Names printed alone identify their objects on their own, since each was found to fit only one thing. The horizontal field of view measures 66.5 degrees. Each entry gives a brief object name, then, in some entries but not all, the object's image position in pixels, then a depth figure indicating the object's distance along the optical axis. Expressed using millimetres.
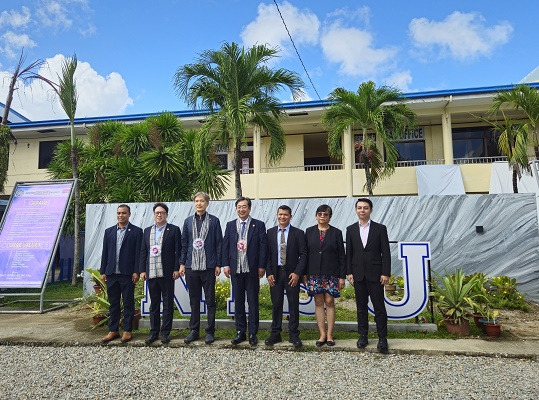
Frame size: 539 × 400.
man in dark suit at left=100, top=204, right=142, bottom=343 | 5020
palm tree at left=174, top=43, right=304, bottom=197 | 8742
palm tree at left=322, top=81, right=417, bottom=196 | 9844
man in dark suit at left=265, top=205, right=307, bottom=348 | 4613
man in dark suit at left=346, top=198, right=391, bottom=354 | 4488
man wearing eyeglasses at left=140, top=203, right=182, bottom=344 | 4875
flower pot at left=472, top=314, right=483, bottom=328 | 5114
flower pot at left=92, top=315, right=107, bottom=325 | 5691
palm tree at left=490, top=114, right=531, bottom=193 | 7691
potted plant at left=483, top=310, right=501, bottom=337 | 4848
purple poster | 6840
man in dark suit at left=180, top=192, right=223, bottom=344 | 4809
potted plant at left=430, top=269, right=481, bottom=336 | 5012
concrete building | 14031
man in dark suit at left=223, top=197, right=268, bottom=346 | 4711
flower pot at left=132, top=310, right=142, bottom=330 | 5582
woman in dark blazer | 4590
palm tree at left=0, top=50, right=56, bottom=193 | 9203
